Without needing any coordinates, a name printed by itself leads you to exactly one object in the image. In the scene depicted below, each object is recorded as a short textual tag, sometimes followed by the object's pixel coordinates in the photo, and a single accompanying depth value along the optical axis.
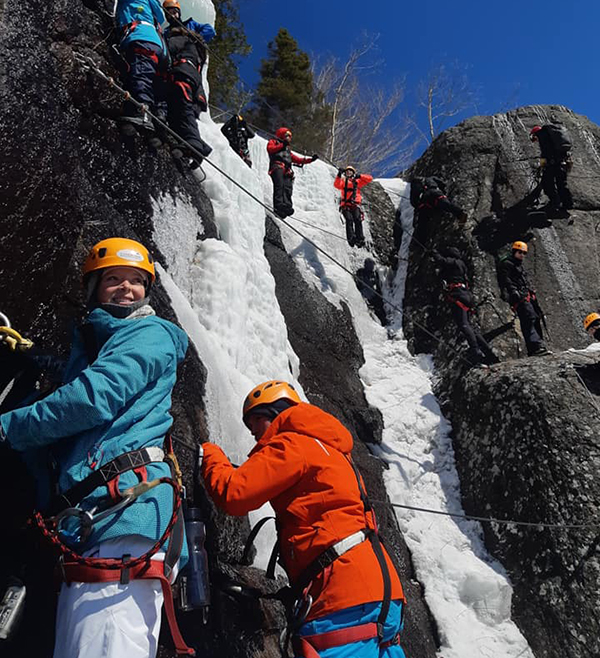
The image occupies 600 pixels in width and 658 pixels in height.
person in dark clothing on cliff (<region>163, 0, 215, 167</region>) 5.77
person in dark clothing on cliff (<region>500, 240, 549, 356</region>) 8.82
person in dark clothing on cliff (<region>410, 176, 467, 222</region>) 10.91
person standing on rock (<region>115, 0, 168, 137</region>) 5.34
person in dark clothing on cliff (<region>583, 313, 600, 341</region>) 8.41
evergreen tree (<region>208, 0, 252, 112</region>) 19.69
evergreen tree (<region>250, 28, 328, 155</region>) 24.14
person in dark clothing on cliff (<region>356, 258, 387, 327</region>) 10.89
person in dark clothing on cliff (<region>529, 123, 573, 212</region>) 10.83
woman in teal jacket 1.86
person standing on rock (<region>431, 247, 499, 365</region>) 8.79
